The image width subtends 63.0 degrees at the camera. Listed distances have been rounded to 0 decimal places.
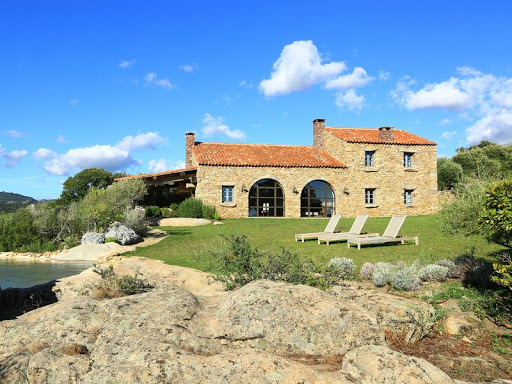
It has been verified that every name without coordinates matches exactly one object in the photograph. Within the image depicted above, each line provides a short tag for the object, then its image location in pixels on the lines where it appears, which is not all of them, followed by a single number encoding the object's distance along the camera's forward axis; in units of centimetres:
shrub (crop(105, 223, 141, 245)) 1686
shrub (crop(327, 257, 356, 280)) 704
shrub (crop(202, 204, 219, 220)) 2462
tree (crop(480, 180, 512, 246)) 622
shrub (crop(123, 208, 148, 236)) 1844
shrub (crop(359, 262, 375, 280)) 877
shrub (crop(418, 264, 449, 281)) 845
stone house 2627
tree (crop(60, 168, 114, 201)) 3978
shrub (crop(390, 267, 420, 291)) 771
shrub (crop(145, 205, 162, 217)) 2532
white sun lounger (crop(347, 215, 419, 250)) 1354
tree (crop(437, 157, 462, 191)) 4251
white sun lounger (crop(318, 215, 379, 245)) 1495
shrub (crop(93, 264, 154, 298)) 600
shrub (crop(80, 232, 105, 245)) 1664
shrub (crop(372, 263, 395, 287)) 800
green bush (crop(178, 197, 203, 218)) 2447
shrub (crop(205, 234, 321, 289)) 656
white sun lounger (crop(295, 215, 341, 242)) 1584
